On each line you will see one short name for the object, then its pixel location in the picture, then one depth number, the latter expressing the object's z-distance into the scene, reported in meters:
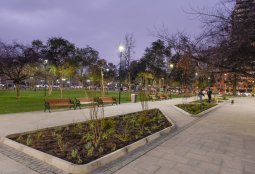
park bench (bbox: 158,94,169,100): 23.03
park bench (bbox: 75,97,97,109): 11.61
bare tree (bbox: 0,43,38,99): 20.99
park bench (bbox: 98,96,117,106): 13.80
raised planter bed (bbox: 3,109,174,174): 3.79
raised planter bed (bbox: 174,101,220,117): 10.64
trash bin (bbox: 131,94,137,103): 17.82
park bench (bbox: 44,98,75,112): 10.39
